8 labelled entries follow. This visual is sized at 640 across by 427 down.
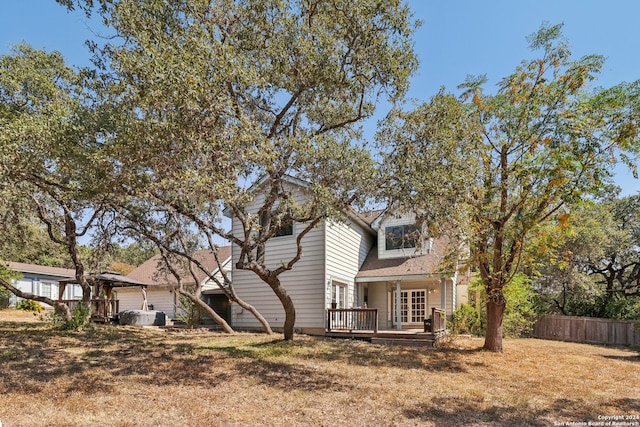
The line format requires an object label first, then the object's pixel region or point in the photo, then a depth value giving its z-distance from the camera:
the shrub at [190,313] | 17.83
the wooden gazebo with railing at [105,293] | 19.08
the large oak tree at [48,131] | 7.79
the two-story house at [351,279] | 16.22
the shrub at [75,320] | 13.40
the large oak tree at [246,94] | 7.16
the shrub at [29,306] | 23.58
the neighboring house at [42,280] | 28.64
